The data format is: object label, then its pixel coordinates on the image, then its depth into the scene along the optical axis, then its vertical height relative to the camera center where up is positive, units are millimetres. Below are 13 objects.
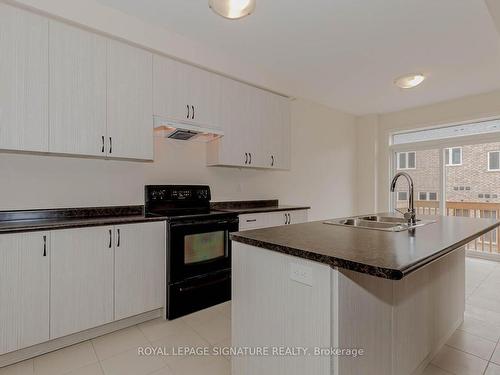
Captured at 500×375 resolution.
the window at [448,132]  4461 +930
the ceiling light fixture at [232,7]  1896 +1211
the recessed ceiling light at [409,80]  3078 +1170
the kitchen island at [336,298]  1152 -542
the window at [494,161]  4375 +395
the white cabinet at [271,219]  3181 -405
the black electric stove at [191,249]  2566 -614
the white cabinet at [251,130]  3264 +695
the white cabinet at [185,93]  2715 +941
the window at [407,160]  5289 +490
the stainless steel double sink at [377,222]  2052 -291
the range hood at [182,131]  2712 +558
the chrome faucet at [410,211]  2093 -191
